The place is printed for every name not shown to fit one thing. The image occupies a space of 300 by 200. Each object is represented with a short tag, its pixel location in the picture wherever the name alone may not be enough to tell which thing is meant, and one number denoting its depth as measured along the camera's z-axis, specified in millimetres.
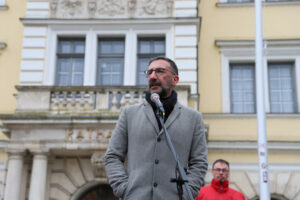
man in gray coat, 3600
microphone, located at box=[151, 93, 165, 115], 3617
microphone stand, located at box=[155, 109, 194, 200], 3395
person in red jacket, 7723
